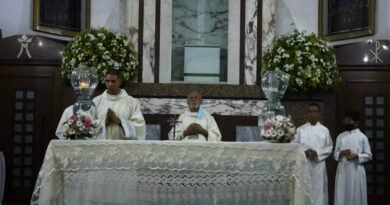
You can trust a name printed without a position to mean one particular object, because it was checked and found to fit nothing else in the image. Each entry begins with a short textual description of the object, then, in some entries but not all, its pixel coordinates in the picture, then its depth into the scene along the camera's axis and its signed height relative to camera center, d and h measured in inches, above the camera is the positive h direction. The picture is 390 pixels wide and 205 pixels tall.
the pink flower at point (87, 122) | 283.9 -8.3
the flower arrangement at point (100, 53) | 428.5 +26.8
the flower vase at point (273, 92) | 298.2 +4.3
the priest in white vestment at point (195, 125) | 316.5 -10.5
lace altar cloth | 276.7 -26.3
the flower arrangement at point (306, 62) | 431.2 +24.0
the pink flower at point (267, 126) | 284.2 -9.0
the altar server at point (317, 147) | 398.3 -23.2
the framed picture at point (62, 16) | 476.2 +53.9
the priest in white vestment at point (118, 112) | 309.9 -4.9
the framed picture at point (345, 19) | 467.2 +54.5
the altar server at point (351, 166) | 409.4 -34.0
